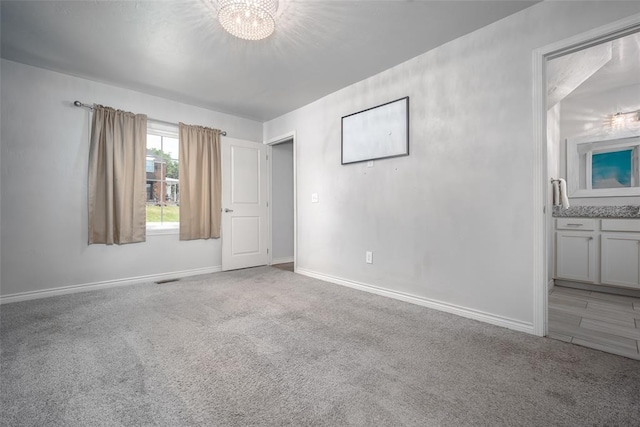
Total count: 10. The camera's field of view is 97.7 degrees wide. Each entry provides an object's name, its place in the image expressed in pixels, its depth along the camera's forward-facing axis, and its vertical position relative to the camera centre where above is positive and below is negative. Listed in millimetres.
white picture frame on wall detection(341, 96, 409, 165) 2891 +871
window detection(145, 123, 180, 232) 3830 +452
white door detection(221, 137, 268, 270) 4344 +109
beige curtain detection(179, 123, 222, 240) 3963 +406
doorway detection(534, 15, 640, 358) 1985 +368
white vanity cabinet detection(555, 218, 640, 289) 2961 -466
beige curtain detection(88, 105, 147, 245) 3279 +415
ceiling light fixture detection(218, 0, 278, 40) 1887 +1366
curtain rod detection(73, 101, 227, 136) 3156 +1215
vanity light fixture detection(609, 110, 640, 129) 3504 +1166
